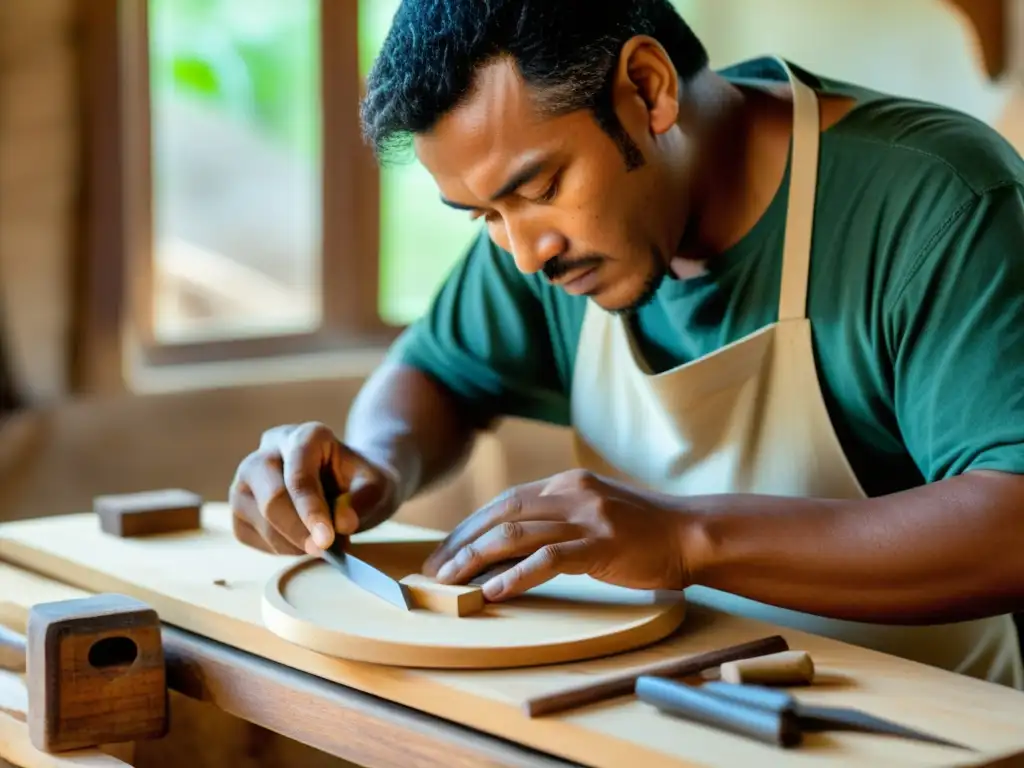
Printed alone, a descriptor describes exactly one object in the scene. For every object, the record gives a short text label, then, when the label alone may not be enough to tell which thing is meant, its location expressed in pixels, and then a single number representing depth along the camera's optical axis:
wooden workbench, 1.06
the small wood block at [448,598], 1.36
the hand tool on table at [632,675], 1.13
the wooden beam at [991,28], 3.67
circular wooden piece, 1.25
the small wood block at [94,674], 1.32
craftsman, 1.38
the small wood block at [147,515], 1.83
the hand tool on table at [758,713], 1.06
